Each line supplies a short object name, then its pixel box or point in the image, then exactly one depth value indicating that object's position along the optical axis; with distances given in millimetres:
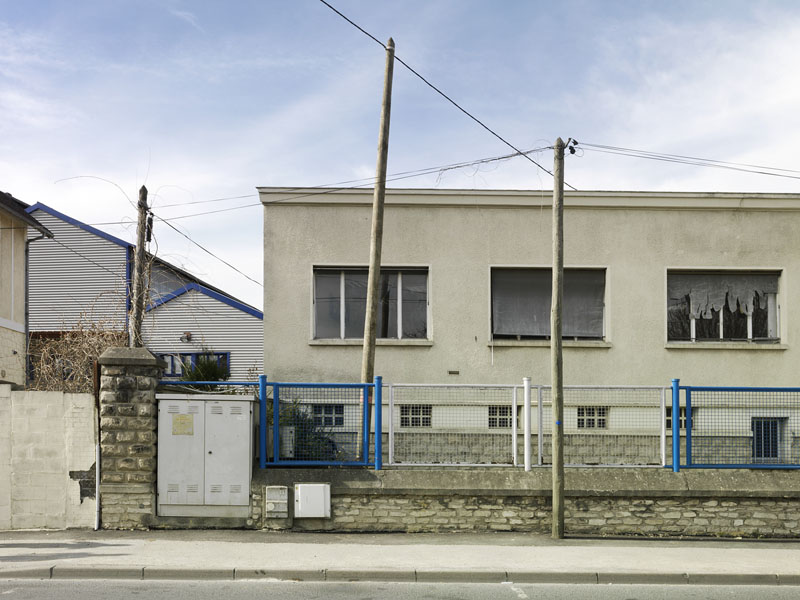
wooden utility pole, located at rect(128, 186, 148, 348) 19078
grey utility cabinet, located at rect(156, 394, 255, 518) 11773
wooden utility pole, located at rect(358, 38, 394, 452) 14266
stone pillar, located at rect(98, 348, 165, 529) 11750
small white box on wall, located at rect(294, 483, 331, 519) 11664
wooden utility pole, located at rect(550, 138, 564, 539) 11516
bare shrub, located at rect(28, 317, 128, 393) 23016
